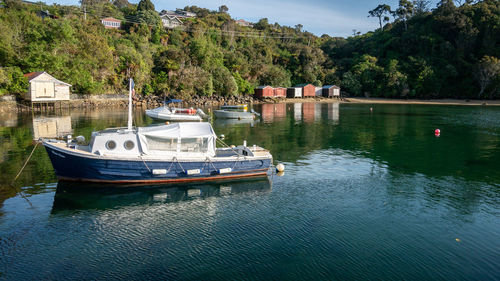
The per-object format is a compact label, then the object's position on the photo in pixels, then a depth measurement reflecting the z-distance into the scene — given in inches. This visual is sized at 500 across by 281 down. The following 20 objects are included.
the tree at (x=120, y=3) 7623.0
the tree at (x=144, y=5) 5506.9
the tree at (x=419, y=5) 6035.4
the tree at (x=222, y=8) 7817.4
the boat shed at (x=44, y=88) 2497.5
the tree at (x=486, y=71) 3961.6
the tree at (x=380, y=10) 6374.5
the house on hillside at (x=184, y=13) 7230.3
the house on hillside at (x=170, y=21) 5182.1
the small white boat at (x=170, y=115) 2146.9
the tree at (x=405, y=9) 5935.0
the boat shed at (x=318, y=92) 4923.7
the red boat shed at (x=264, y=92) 4441.4
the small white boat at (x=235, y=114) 2364.7
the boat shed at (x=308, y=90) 4800.7
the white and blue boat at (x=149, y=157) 771.4
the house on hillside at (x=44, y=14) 4120.6
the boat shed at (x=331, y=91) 4845.0
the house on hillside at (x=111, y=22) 4540.6
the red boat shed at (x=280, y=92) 4626.7
